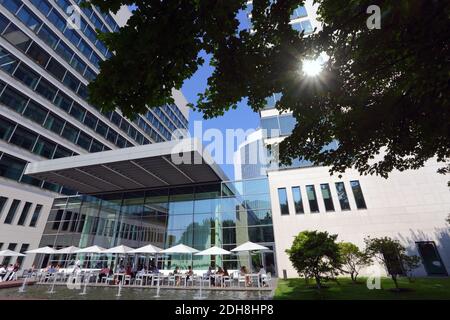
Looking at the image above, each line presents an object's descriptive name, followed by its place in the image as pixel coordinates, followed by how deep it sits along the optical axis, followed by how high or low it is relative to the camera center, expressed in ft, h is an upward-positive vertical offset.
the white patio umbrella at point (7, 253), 69.94 +7.51
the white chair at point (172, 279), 65.98 -0.08
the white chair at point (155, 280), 65.95 -0.29
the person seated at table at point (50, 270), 70.90 +2.80
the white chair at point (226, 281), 60.70 -0.68
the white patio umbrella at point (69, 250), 73.18 +8.49
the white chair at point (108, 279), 67.26 +0.13
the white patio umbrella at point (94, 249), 71.04 +8.23
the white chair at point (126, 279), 66.93 +0.07
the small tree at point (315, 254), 40.47 +3.52
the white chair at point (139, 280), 66.66 -0.22
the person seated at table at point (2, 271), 67.23 +2.51
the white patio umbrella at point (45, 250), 73.60 +8.52
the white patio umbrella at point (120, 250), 67.87 +7.70
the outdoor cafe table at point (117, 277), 66.44 +0.66
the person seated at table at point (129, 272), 68.73 +1.92
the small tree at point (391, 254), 43.50 +3.62
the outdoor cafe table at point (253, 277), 59.27 +0.16
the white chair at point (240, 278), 60.13 -0.05
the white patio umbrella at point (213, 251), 62.75 +6.54
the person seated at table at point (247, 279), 59.20 -0.29
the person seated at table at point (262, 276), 57.62 +0.34
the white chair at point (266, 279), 56.90 -0.34
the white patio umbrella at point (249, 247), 60.95 +7.23
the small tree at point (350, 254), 51.65 +4.45
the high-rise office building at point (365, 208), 62.44 +18.03
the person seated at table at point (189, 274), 65.17 +1.11
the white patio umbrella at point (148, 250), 65.31 +7.39
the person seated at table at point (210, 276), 62.81 +0.54
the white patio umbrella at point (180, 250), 64.04 +7.11
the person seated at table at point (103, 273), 71.63 +1.80
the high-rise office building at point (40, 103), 88.53 +74.13
